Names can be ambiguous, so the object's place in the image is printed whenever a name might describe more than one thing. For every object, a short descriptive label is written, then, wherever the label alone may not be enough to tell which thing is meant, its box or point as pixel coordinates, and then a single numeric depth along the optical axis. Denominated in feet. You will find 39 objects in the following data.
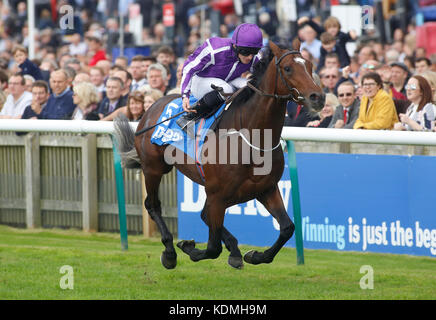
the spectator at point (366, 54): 73.31
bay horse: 36.86
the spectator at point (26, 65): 79.66
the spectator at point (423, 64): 64.95
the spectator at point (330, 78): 62.75
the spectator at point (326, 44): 67.92
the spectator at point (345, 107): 55.06
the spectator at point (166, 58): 76.18
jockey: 38.93
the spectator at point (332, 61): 63.65
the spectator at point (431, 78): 53.26
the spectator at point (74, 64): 81.10
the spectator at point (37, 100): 67.01
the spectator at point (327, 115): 56.39
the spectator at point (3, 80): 76.75
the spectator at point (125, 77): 66.19
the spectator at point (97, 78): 75.77
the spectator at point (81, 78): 70.03
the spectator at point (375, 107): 52.49
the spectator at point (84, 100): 63.36
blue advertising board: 46.03
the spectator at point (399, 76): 61.31
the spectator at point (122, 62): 82.47
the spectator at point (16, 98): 70.59
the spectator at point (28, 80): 74.82
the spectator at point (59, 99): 65.21
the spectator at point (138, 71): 72.23
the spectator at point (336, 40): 67.97
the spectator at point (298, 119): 56.75
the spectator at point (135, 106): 57.57
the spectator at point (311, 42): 76.02
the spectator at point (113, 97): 63.51
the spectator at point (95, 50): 92.07
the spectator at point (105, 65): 80.53
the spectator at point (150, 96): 58.13
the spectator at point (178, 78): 59.89
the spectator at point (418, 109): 50.39
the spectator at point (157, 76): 64.44
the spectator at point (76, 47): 108.46
